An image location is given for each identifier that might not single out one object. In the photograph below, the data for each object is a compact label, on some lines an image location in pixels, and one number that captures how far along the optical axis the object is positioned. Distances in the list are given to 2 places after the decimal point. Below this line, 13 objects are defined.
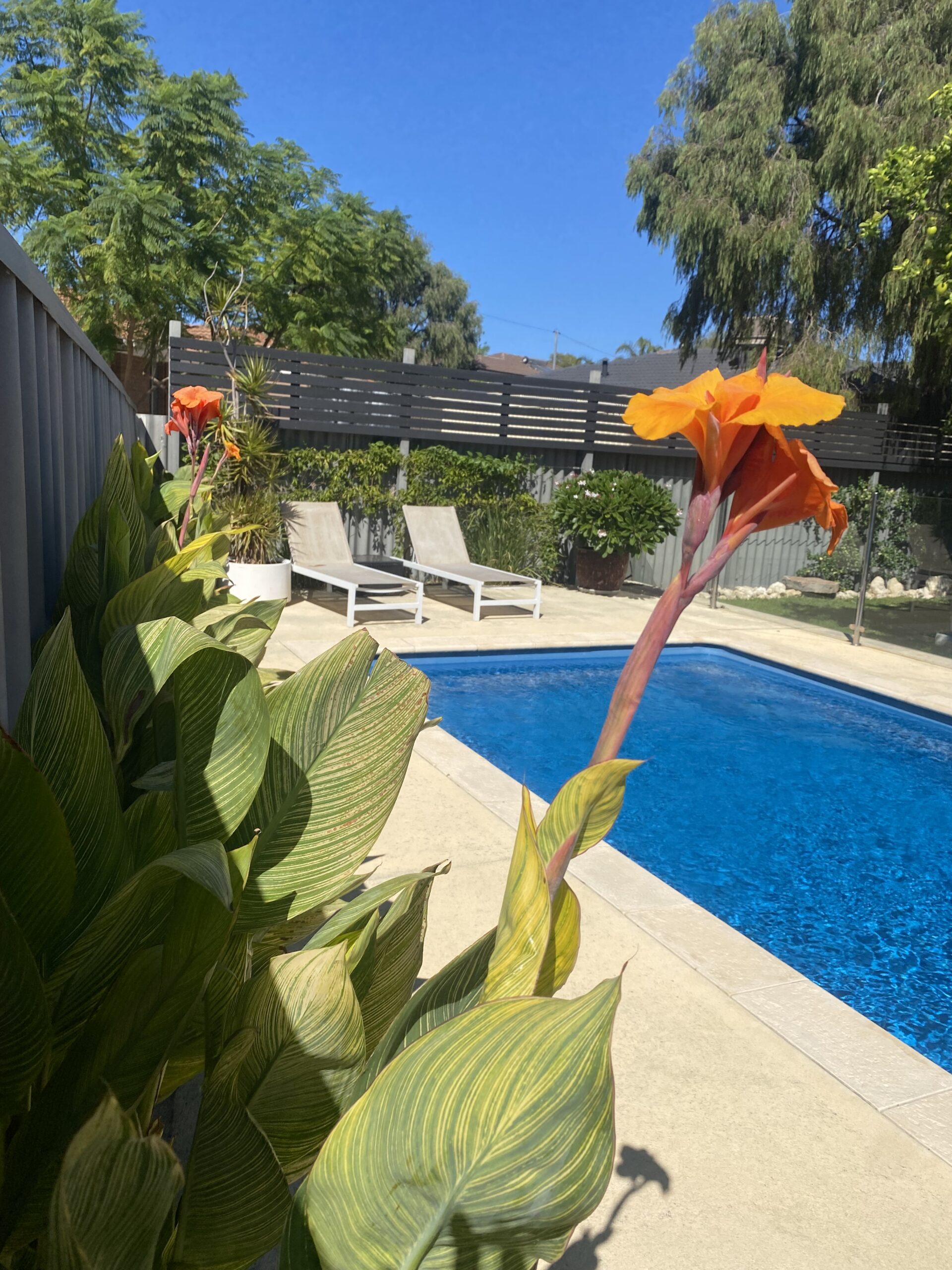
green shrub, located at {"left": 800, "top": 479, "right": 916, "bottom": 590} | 8.81
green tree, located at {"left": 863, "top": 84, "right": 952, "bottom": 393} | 8.09
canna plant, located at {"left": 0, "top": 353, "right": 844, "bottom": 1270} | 0.44
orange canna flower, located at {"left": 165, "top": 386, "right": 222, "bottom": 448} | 3.31
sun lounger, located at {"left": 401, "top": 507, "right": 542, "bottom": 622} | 8.89
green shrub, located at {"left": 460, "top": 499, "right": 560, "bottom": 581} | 10.56
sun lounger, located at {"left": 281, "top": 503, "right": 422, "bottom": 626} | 8.20
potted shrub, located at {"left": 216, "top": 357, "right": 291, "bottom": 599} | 8.08
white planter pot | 7.97
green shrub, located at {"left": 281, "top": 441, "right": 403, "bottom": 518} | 9.74
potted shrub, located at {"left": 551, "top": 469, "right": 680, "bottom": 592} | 10.02
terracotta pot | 10.59
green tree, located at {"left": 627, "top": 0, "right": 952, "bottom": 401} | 12.09
